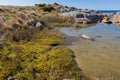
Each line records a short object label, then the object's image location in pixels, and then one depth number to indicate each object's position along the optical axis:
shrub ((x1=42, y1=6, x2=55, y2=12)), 20.15
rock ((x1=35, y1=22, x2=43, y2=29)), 8.23
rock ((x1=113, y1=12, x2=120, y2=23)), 13.93
